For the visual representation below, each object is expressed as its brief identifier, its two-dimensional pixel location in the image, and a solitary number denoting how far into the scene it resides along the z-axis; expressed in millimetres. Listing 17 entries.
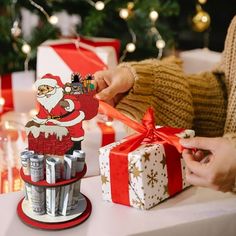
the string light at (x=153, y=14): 2263
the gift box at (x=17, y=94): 1953
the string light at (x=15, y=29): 2197
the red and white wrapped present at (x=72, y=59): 1874
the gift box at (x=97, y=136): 1602
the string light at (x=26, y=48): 2184
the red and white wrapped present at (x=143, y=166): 1177
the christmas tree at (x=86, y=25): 2240
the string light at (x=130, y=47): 2316
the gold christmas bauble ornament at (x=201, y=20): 2492
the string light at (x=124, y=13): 2241
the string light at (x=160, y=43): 2388
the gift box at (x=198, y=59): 2441
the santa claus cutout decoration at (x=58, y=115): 1130
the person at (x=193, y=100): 1142
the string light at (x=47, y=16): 2134
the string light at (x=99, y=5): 2164
